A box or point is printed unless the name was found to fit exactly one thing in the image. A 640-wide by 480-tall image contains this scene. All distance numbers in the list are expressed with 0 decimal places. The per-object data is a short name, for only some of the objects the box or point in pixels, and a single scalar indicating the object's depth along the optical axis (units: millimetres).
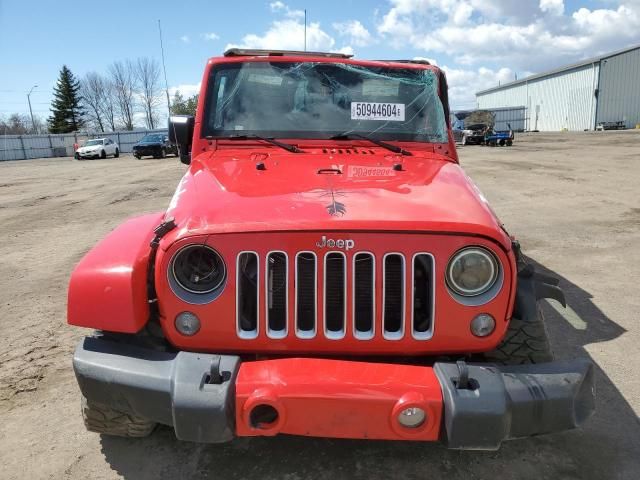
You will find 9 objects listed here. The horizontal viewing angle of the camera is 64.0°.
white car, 34219
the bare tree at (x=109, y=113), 71756
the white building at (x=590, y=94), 52625
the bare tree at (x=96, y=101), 70394
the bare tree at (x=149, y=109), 68375
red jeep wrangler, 2027
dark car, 30938
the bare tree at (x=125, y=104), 71125
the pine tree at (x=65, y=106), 62281
